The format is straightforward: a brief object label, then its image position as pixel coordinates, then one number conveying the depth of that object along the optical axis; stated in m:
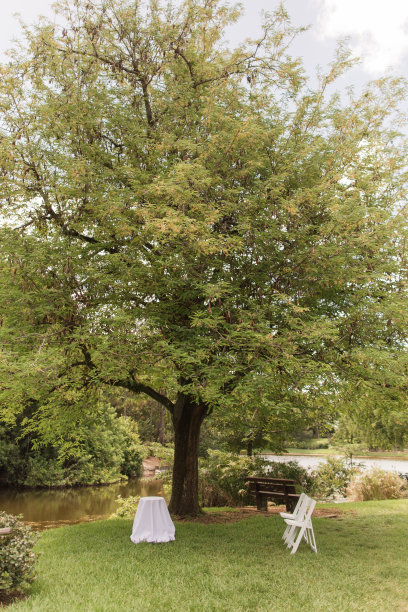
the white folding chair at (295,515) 7.98
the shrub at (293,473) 14.67
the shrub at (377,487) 16.08
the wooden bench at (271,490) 11.82
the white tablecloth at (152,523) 8.36
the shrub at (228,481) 14.45
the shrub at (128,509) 13.67
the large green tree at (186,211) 7.85
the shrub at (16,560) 5.23
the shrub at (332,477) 15.84
